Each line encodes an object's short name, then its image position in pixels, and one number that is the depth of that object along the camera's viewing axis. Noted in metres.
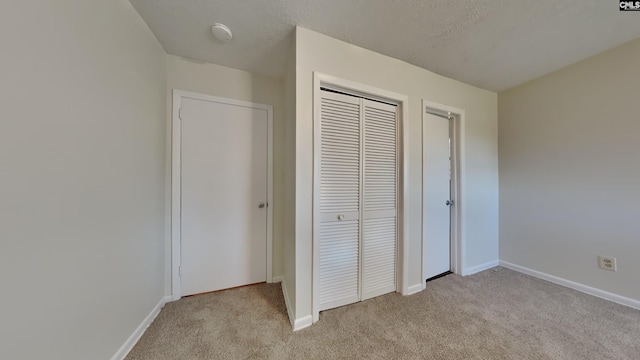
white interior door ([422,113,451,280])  2.20
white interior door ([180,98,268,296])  1.90
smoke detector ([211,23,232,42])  1.49
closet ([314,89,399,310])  1.66
